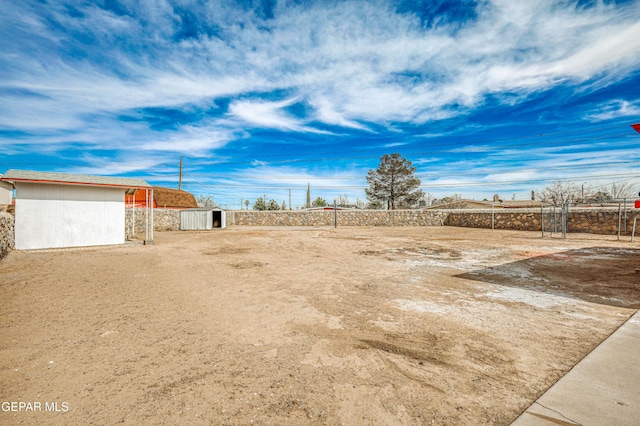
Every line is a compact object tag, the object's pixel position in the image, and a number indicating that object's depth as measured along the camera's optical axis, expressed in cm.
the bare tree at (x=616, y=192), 3753
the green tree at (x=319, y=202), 6136
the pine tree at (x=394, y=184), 3950
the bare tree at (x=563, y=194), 3897
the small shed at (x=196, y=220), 2428
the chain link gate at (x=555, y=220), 1399
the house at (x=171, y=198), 3286
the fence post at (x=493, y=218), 2029
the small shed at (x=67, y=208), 1098
